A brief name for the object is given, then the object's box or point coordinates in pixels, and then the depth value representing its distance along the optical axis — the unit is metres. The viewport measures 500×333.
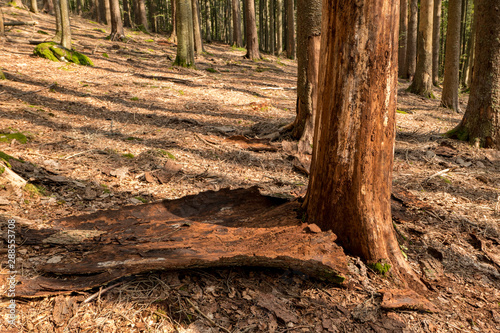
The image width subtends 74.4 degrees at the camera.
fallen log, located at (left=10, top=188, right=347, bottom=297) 2.50
